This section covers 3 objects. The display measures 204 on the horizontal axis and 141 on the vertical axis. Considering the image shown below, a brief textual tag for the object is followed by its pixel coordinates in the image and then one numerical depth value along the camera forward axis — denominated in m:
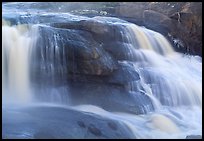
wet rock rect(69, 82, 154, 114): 9.48
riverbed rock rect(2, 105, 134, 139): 6.91
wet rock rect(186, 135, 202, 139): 7.26
